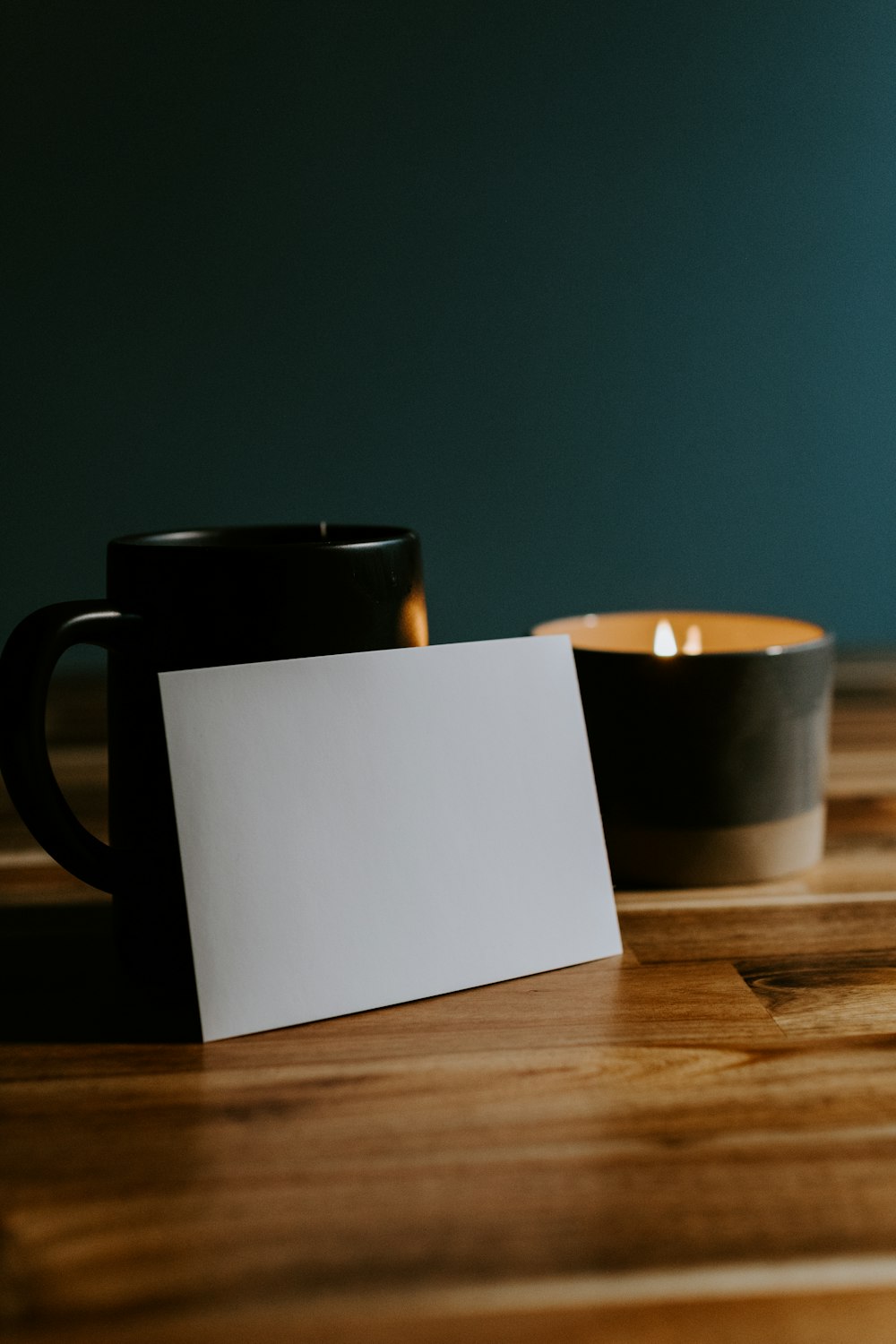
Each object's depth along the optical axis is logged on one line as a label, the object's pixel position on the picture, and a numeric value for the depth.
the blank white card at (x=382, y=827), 0.34
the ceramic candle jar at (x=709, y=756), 0.46
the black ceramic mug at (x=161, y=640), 0.34
